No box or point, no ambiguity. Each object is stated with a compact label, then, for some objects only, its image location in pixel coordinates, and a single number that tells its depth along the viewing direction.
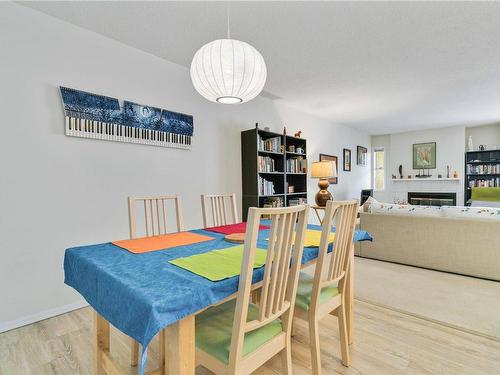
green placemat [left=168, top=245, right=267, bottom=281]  1.03
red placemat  1.86
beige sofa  2.70
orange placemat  1.41
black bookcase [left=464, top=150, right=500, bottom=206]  6.16
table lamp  4.24
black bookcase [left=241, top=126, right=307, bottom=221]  3.60
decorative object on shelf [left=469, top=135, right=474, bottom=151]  6.42
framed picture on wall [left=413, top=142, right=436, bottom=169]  6.75
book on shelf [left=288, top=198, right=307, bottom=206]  4.24
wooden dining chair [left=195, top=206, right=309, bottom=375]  0.95
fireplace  6.41
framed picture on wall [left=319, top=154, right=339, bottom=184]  5.45
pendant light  1.39
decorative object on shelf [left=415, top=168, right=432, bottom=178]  6.82
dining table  0.83
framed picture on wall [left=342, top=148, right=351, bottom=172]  6.20
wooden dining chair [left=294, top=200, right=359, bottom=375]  1.31
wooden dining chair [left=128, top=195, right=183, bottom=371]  1.39
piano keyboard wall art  2.24
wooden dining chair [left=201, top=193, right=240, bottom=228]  2.28
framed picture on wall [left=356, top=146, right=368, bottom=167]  6.84
